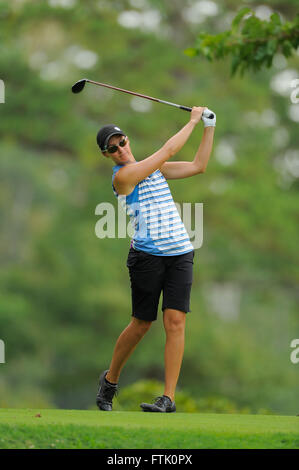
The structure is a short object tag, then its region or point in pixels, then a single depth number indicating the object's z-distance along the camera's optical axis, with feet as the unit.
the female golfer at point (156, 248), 34.19
